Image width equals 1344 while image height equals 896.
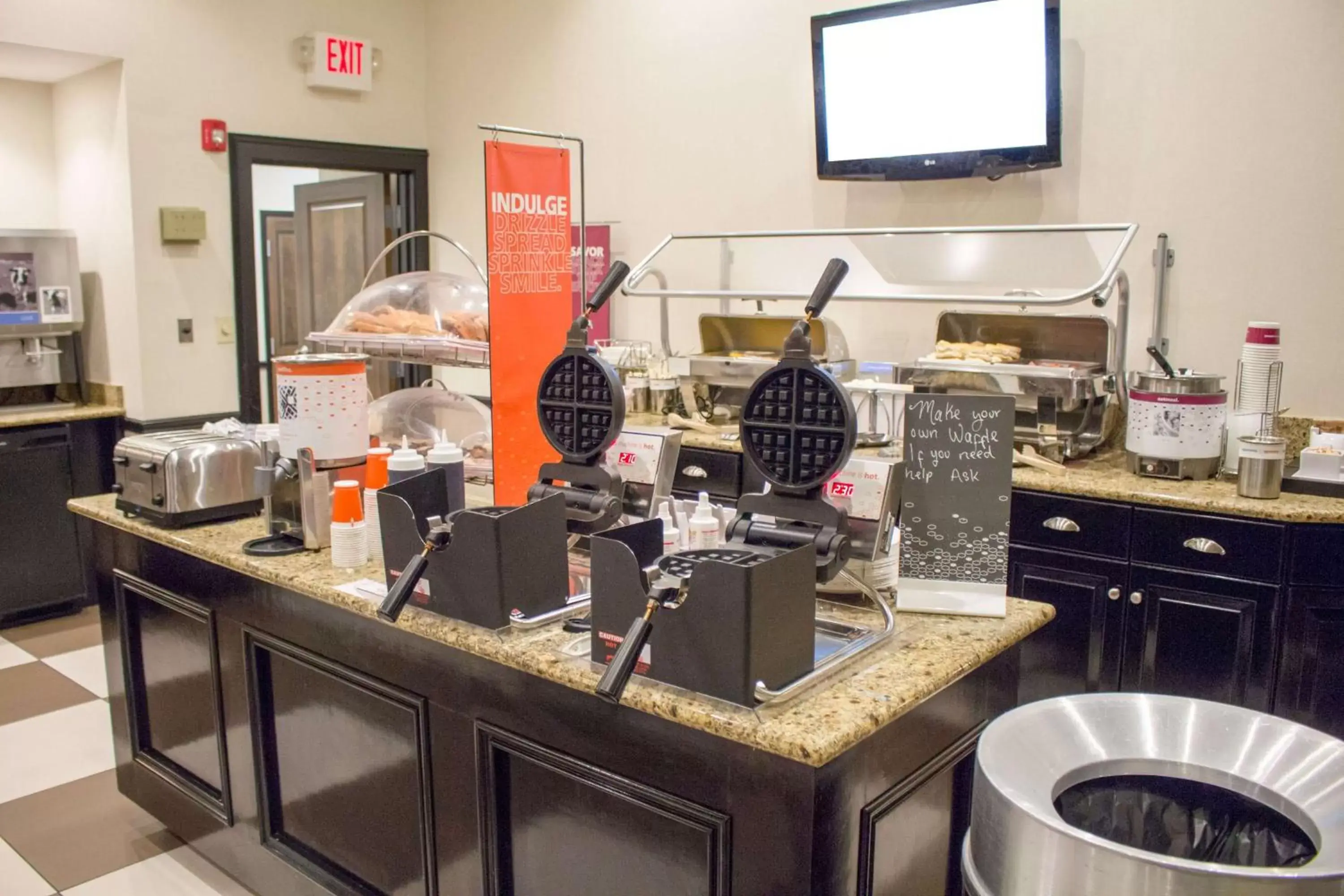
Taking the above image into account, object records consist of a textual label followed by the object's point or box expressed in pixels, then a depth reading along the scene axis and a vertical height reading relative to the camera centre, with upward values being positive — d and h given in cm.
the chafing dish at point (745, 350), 382 -15
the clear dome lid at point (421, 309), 307 +1
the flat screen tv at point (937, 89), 341 +75
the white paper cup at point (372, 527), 221 -45
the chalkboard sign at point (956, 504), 175 -32
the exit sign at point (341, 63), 501 +119
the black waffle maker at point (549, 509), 170 -33
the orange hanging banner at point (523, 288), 249 +6
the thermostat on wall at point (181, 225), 455 +37
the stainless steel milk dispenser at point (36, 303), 452 +3
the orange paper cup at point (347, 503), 211 -38
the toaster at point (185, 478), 245 -39
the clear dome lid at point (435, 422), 296 -32
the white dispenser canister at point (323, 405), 225 -20
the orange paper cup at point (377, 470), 224 -33
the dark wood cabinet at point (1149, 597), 273 -77
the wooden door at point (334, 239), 575 +40
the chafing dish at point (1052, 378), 316 -20
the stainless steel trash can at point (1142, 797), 103 -51
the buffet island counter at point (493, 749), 144 -73
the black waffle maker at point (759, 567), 139 -35
